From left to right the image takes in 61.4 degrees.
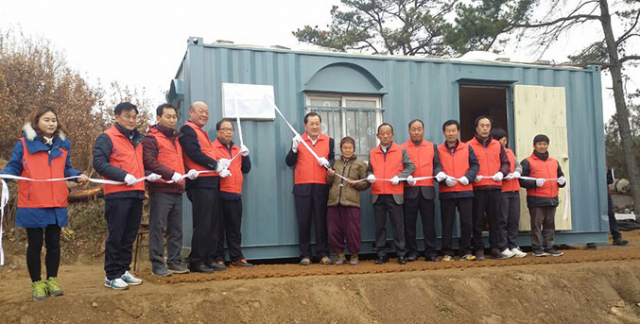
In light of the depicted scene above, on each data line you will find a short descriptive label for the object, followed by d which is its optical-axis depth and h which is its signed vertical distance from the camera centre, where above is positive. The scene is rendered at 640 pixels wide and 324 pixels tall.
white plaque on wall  5.91 +0.83
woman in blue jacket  4.10 -0.09
